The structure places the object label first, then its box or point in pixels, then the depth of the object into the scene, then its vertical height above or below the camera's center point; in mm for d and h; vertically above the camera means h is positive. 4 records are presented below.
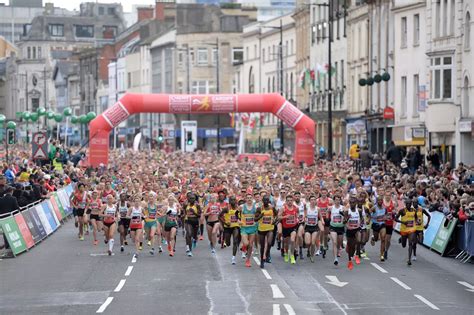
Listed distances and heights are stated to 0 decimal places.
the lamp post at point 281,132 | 80819 -1287
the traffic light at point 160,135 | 91512 -1614
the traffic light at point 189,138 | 83562 -1635
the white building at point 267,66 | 99438 +3397
